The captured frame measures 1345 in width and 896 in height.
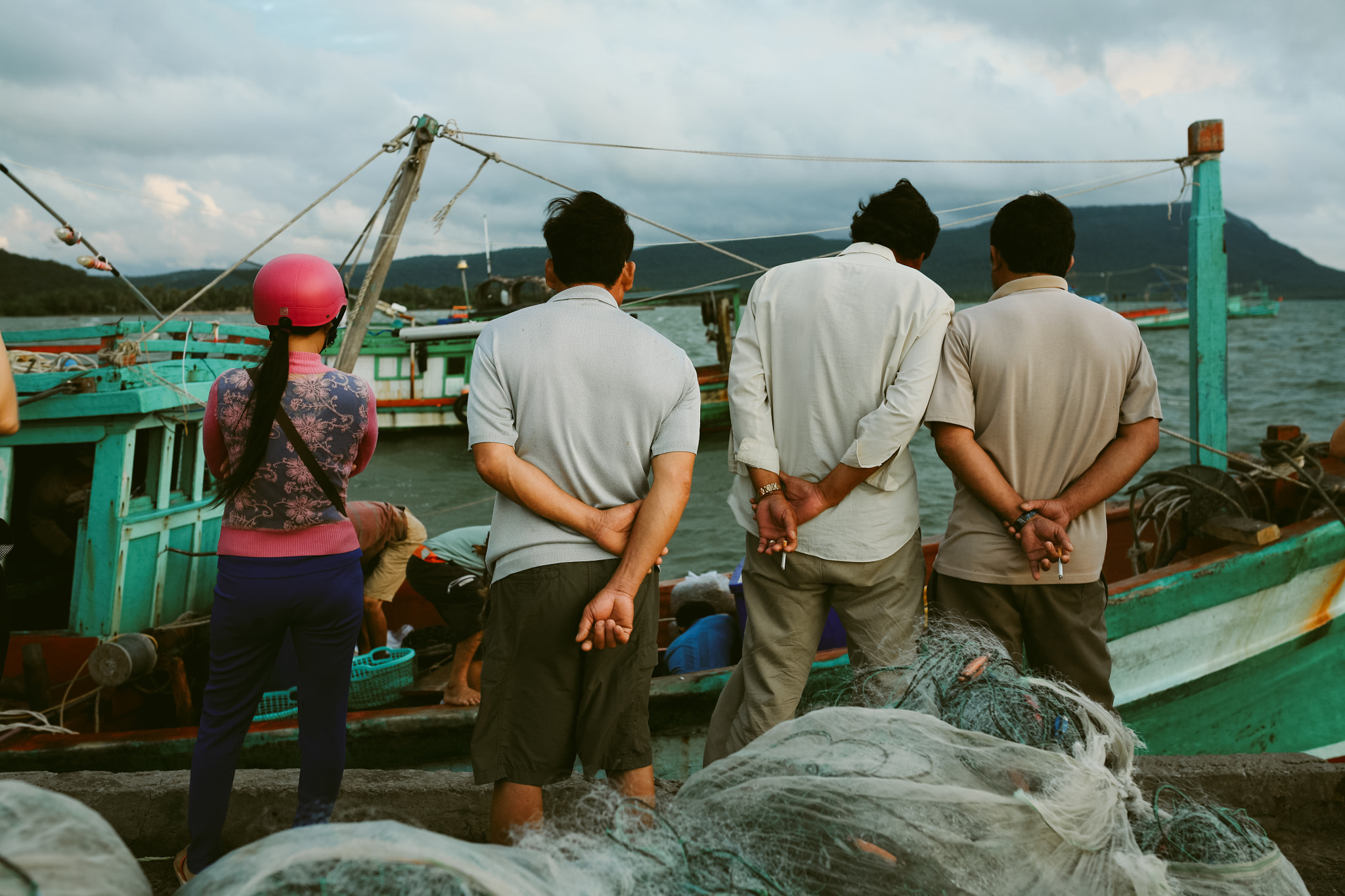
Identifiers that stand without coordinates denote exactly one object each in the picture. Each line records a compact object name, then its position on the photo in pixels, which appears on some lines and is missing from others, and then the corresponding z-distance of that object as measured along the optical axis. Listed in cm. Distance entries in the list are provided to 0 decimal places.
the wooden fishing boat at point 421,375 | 1964
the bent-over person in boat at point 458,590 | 368
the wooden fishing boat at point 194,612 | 358
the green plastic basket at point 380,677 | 394
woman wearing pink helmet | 210
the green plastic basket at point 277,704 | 401
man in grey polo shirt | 189
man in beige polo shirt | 230
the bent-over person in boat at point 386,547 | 413
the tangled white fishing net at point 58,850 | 90
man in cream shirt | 226
